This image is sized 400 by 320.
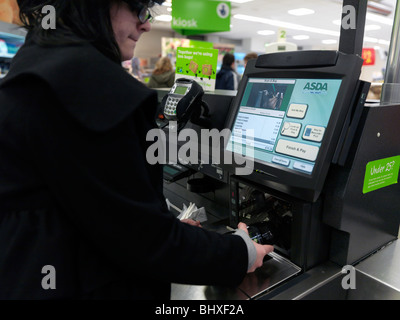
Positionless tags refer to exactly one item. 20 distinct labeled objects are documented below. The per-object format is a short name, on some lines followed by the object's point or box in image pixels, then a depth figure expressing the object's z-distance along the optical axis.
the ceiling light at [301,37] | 12.85
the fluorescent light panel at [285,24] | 9.65
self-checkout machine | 0.67
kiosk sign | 5.11
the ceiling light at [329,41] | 14.05
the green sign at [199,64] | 1.34
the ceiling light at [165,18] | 9.81
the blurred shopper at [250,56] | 4.75
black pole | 0.76
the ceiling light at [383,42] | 12.88
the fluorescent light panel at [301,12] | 8.37
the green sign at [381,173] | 0.76
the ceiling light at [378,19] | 8.05
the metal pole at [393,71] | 0.97
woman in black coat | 0.48
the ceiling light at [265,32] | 12.40
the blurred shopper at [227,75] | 4.89
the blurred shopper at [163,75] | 4.62
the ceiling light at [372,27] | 9.70
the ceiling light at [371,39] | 12.54
